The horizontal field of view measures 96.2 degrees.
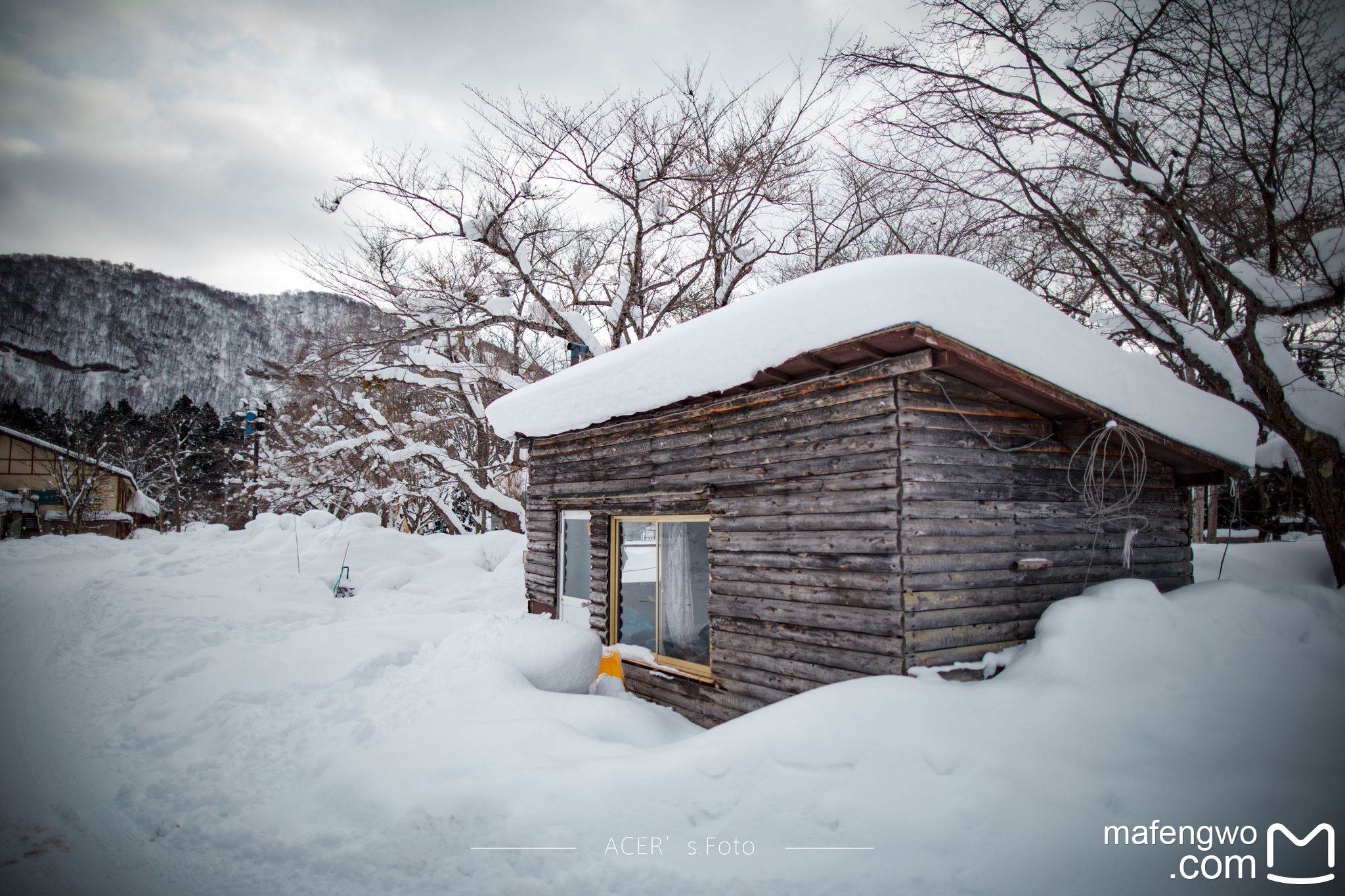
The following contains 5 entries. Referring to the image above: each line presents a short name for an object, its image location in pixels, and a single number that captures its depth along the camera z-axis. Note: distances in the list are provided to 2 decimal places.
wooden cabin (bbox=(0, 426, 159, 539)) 28.34
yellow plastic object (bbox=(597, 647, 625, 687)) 6.51
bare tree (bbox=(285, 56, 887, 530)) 12.91
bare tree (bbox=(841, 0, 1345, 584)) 6.70
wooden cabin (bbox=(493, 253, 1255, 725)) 4.51
